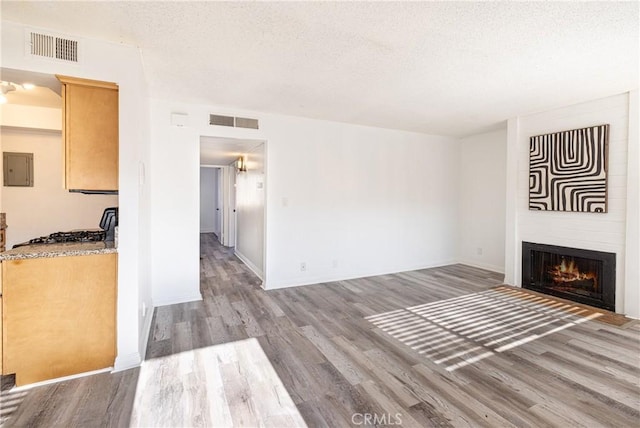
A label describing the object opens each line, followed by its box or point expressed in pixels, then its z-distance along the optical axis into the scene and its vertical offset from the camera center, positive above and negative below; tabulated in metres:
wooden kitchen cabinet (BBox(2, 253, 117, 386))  2.09 -0.79
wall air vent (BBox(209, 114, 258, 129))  4.00 +1.21
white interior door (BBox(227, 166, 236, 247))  7.60 +0.01
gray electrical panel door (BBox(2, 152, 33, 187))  3.77 +0.51
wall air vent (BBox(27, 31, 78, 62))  2.10 +1.16
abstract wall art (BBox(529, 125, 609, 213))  3.67 +0.55
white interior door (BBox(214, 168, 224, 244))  8.45 +0.01
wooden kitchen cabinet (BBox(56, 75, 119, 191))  2.27 +0.59
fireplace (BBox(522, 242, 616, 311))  3.64 -0.83
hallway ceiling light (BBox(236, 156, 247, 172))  6.00 +0.94
